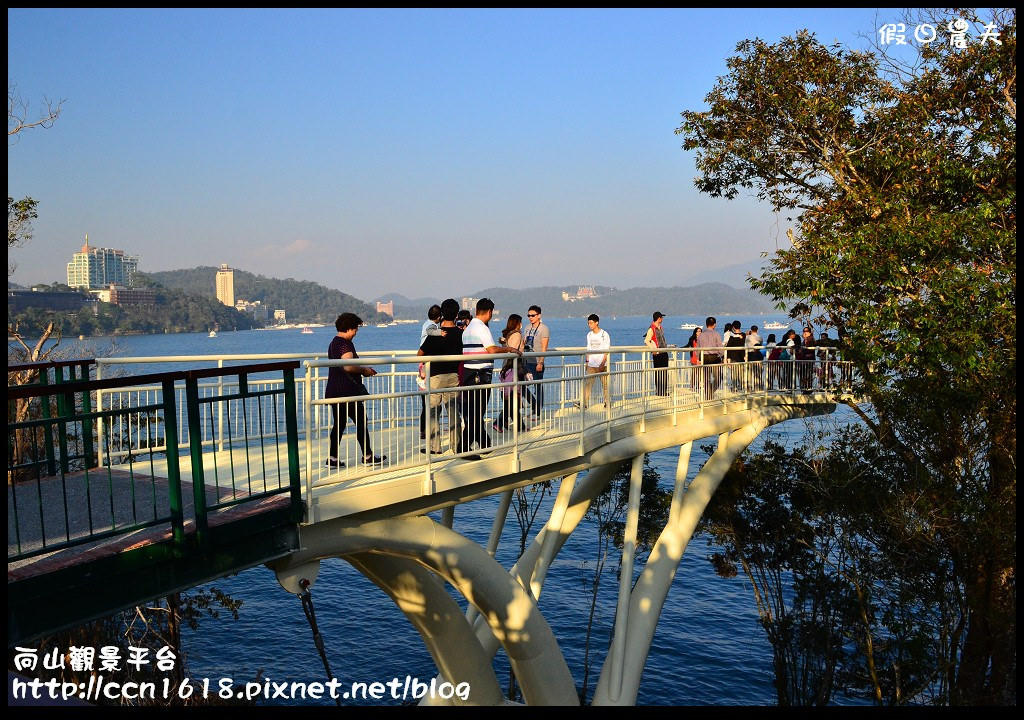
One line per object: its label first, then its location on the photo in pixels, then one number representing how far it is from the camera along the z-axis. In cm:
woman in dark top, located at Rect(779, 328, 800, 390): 2003
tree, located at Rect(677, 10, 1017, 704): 1399
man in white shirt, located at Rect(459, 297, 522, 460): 1031
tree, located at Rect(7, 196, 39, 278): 2273
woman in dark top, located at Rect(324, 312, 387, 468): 903
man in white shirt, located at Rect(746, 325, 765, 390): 1877
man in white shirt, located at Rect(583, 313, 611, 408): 1579
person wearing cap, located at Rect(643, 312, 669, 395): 1756
